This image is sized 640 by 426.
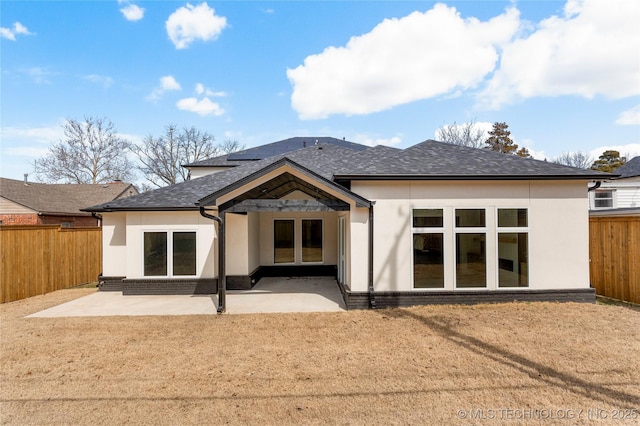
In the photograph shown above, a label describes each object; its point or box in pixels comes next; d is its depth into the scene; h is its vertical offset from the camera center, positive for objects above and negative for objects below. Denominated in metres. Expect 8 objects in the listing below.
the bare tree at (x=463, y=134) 36.22 +10.27
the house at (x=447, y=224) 7.55 -0.24
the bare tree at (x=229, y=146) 38.83 +9.71
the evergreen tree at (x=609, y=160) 34.84 +6.60
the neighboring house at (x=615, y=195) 15.93 +1.04
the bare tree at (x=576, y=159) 47.78 +9.30
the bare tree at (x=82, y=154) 30.33 +6.93
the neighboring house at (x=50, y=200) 18.27 +1.30
